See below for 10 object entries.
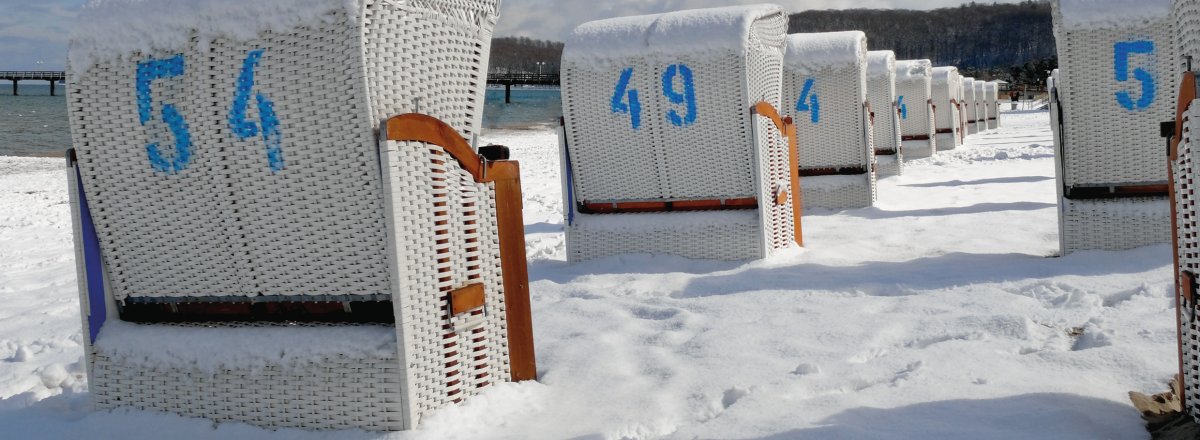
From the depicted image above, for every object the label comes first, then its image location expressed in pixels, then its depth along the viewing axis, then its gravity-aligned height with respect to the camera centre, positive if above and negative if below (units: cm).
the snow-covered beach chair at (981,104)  2747 +3
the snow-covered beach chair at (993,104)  2978 +2
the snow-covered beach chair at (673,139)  589 -5
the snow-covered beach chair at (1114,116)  541 -13
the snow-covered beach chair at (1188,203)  238 -31
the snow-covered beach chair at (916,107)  1569 +6
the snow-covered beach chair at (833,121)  930 -3
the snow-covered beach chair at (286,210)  271 -14
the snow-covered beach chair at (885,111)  1172 +3
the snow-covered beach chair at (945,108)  1892 -1
